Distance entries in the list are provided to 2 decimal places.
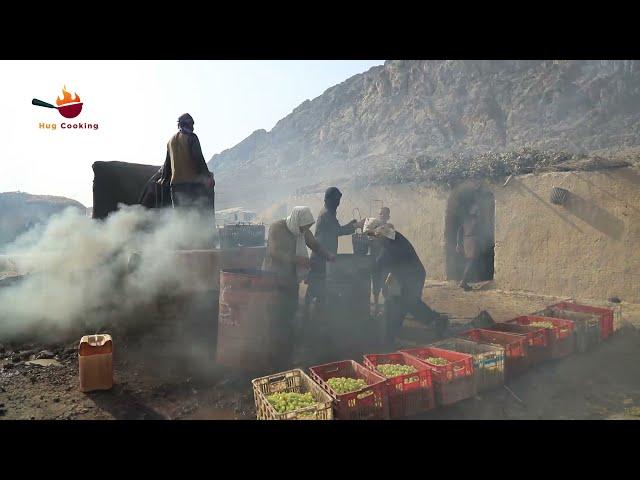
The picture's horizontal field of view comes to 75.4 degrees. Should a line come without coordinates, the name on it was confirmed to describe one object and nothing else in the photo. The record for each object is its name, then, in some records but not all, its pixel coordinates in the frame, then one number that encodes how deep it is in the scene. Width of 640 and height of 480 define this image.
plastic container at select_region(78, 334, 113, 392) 4.46
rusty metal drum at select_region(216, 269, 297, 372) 4.70
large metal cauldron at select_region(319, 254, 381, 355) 6.69
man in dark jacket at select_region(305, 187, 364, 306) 7.07
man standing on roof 6.18
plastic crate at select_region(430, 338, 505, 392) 4.30
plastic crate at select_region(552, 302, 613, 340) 6.01
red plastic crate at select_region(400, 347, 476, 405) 4.00
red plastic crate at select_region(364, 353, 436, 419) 3.77
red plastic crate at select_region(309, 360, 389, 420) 3.42
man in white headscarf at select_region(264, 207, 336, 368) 5.42
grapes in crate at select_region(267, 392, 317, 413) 3.43
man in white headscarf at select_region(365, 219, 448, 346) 6.34
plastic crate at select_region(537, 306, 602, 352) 5.63
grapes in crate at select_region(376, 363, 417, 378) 4.06
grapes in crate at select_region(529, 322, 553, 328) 5.56
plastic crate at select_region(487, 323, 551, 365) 5.00
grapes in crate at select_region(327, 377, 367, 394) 3.65
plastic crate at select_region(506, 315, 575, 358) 5.27
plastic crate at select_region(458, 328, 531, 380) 4.77
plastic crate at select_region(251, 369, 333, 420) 3.27
